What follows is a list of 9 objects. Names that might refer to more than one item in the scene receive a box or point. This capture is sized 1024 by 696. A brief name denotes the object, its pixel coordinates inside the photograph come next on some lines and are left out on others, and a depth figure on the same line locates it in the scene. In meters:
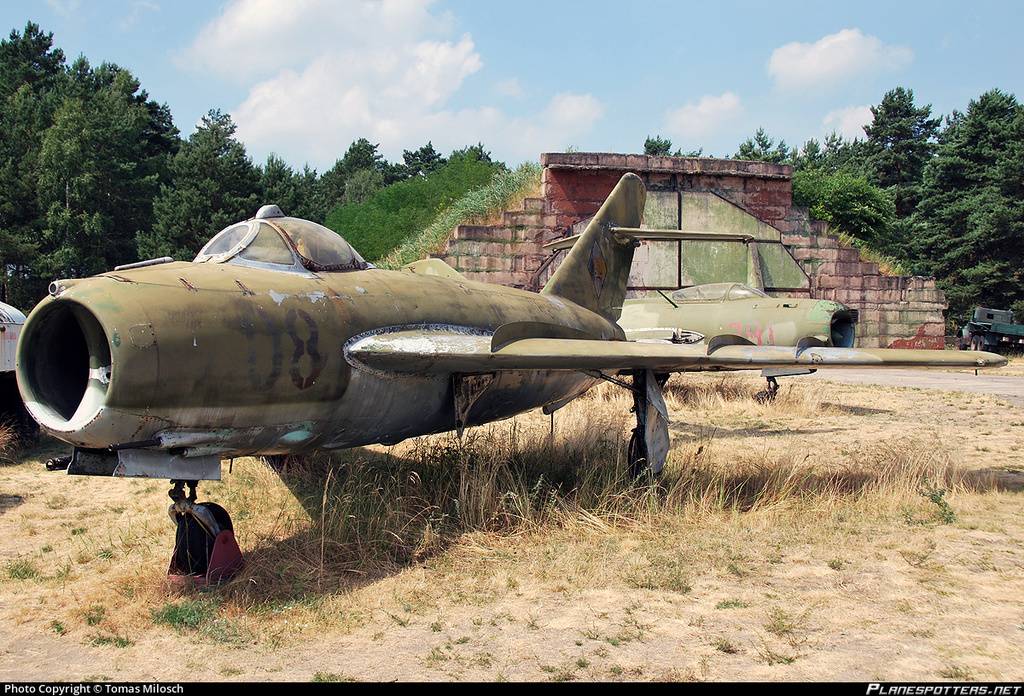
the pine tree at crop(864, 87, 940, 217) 64.88
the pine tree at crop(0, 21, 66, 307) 41.22
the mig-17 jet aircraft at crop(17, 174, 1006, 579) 4.79
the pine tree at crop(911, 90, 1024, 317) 44.31
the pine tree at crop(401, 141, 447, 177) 103.88
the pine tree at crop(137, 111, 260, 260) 45.09
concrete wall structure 25.47
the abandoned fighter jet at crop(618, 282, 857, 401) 14.89
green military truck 35.84
